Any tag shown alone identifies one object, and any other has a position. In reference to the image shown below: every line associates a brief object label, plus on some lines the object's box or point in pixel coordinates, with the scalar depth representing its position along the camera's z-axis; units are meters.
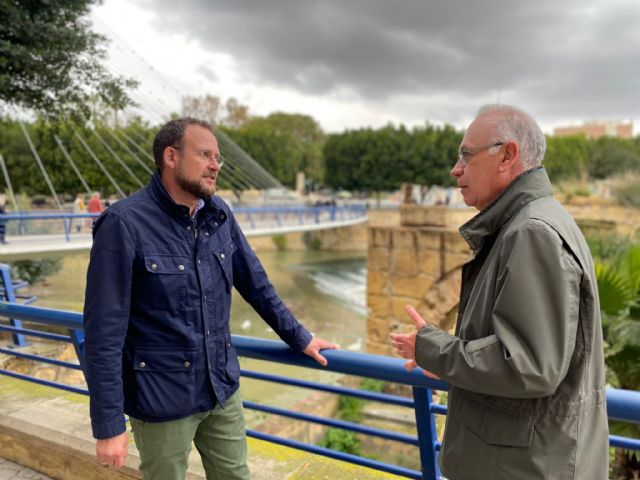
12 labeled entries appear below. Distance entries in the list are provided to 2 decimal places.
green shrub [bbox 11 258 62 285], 15.71
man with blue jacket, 1.62
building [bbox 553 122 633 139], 96.00
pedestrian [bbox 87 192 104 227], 17.42
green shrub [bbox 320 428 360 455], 9.74
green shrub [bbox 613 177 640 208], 16.33
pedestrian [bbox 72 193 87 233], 18.37
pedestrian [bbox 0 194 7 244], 12.90
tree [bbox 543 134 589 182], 46.19
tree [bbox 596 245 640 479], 3.91
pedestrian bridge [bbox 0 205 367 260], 12.66
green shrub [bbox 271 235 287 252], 43.00
